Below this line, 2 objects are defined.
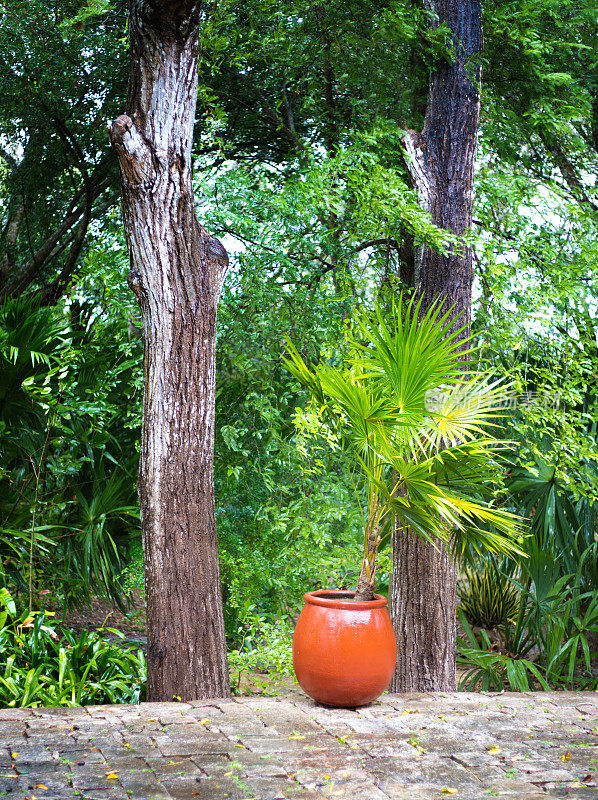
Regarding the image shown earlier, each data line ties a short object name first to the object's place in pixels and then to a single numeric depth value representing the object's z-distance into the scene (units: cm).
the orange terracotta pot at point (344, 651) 395
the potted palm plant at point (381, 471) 398
